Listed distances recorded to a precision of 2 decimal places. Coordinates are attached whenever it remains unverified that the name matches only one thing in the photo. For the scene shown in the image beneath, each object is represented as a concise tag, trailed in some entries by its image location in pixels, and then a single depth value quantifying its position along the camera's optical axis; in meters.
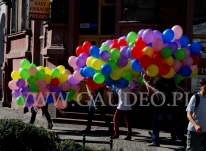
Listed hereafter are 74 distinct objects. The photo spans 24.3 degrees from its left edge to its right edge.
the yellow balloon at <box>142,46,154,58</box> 9.88
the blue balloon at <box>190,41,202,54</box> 10.44
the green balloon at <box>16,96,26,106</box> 12.08
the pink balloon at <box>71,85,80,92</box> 12.14
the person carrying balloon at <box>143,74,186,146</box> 10.58
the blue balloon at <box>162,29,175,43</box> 10.04
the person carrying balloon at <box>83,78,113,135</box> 12.50
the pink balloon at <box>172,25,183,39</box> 10.21
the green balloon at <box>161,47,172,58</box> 9.85
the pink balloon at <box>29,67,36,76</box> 11.89
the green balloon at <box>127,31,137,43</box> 10.46
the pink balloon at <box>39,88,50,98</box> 12.02
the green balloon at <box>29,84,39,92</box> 11.84
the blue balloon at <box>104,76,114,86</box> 10.52
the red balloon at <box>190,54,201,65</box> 10.38
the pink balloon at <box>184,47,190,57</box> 10.23
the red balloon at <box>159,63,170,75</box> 9.93
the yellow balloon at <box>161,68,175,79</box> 10.07
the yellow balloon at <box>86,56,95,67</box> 10.55
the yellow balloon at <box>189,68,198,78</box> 10.62
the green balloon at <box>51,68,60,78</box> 12.15
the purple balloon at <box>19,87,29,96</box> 11.95
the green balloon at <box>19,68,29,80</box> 11.82
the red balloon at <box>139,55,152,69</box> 9.85
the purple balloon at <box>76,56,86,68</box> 10.92
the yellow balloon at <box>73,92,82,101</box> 12.46
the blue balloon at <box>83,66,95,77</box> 10.62
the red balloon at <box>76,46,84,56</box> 11.24
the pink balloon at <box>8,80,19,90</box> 12.07
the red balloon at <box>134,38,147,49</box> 10.01
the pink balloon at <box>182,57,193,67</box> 10.20
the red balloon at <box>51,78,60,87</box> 12.08
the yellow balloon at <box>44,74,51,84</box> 12.02
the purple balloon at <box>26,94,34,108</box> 12.10
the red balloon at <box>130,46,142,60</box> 9.91
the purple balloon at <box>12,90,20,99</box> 12.12
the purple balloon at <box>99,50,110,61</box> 10.26
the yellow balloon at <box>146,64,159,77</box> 9.90
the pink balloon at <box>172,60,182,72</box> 10.12
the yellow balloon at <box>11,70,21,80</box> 12.07
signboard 15.85
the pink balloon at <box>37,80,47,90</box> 11.87
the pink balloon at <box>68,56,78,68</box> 11.31
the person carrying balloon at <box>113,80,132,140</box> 11.89
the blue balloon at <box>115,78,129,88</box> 10.41
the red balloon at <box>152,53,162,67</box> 9.91
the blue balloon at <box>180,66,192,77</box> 10.23
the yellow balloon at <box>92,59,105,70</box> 10.35
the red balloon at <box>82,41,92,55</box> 11.08
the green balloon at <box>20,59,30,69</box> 12.03
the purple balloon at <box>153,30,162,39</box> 9.96
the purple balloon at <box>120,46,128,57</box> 10.24
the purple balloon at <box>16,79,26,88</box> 11.88
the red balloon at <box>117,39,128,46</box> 10.61
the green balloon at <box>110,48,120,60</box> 10.23
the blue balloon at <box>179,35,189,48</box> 10.33
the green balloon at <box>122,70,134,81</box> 10.36
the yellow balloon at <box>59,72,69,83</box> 12.10
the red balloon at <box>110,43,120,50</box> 10.53
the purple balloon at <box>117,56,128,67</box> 10.22
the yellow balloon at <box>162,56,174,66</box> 9.99
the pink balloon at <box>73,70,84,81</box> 11.32
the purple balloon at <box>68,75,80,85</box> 11.70
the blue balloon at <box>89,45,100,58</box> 10.48
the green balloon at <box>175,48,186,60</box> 10.05
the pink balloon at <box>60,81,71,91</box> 12.02
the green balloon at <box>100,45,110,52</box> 10.47
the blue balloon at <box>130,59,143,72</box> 10.03
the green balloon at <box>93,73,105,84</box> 10.39
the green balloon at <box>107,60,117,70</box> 10.28
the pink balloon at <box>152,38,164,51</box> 9.80
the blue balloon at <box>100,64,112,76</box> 10.17
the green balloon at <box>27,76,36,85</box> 11.80
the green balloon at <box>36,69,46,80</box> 11.92
